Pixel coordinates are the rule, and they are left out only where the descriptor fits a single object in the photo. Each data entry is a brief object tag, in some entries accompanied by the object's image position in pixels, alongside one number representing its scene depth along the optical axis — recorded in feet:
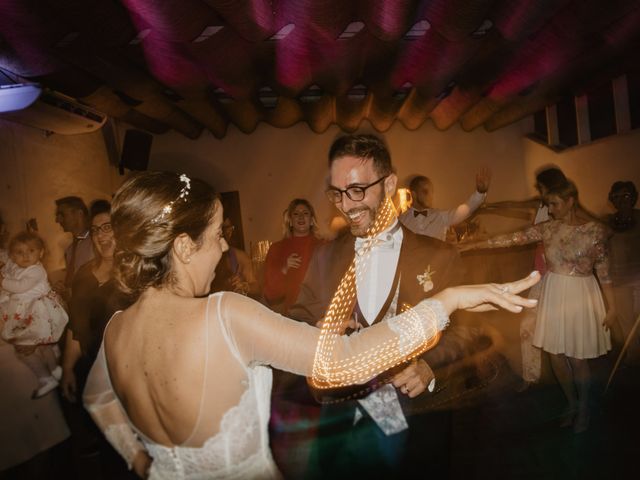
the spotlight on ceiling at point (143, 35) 14.36
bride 4.54
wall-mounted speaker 24.98
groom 6.68
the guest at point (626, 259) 16.96
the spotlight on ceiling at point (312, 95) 26.12
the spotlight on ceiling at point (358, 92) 26.29
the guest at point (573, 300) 12.40
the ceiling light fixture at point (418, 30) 17.84
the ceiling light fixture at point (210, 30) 17.38
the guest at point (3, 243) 12.54
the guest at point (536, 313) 12.69
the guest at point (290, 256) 15.07
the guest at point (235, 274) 16.52
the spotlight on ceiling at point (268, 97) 26.28
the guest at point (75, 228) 14.79
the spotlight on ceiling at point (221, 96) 24.62
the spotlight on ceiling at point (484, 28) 18.41
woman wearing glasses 10.35
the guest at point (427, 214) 18.88
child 11.38
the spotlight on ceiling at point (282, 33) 17.22
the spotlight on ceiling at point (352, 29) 17.49
